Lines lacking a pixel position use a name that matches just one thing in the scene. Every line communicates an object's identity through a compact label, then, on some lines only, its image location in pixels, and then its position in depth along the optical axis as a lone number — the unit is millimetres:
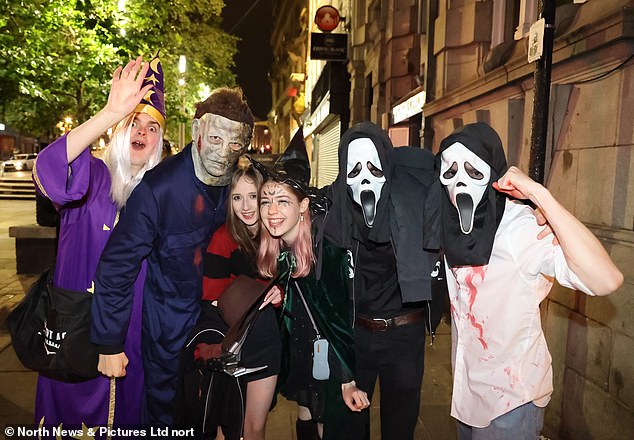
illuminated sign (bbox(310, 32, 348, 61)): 17797
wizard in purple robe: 2756
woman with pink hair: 2928
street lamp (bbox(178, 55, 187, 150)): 17562
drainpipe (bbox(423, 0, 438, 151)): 9125
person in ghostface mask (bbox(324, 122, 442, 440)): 2707
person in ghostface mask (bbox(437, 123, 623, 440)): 2330
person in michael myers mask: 2855
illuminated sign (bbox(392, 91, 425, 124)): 9873
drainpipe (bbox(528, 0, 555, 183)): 3936
